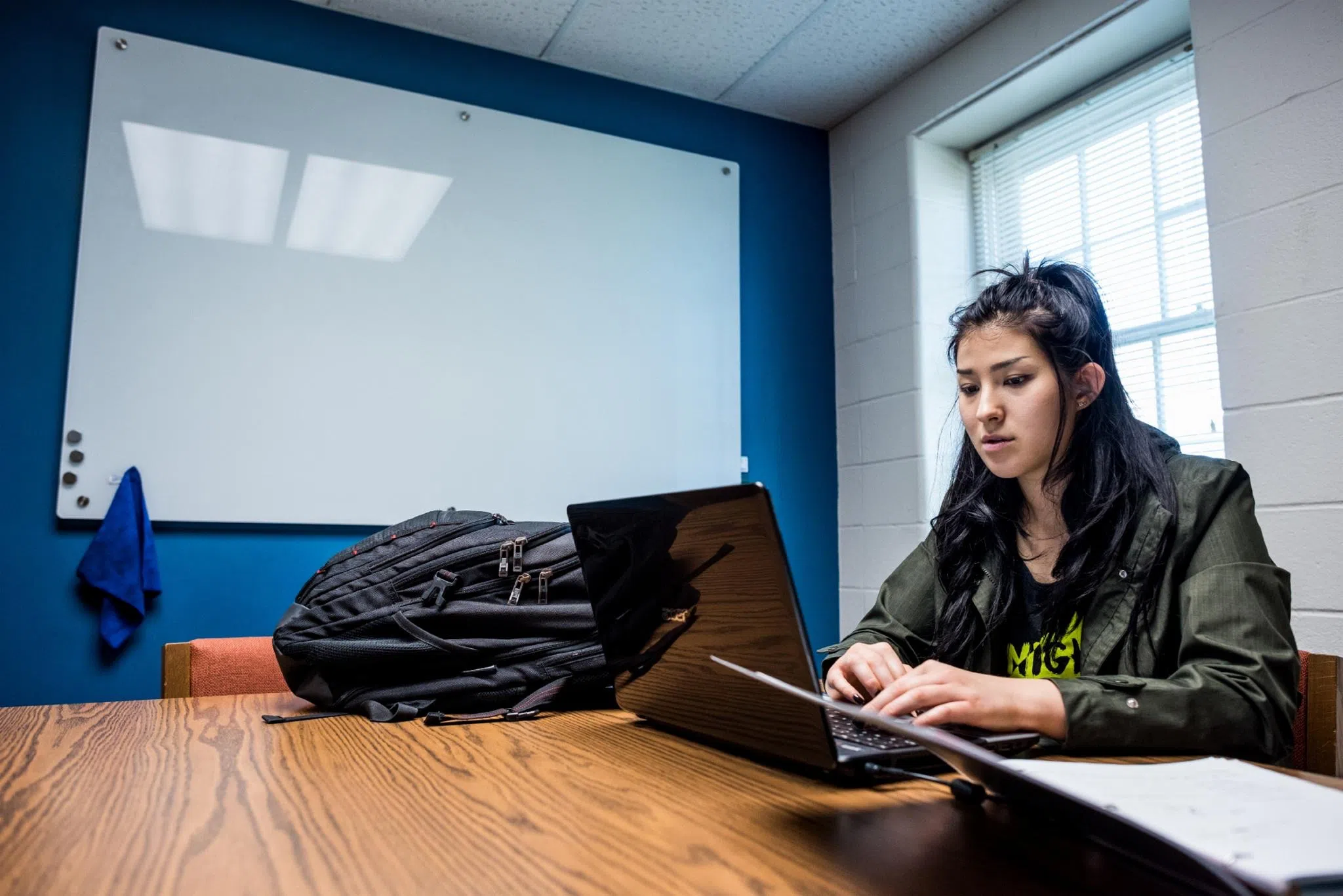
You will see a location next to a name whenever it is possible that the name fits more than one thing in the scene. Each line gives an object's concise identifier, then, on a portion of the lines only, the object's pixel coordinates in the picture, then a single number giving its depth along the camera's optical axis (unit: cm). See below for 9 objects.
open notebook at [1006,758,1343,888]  45
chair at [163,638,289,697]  151
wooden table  51
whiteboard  237
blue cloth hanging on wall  223
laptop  67
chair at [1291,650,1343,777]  104
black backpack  116
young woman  86
